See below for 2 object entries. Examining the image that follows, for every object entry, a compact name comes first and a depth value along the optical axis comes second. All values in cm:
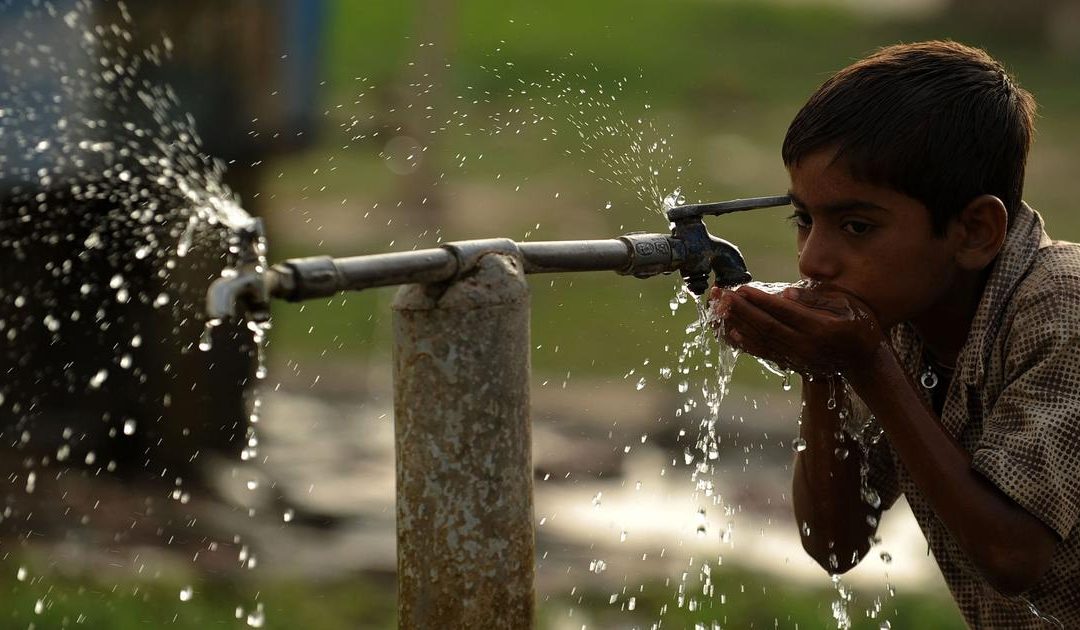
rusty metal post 425
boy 461
